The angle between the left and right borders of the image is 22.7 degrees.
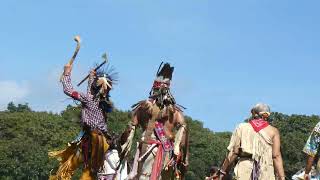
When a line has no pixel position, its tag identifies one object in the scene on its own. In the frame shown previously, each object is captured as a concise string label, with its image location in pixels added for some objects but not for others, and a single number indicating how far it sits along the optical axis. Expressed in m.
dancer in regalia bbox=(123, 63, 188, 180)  12.36
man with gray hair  11.47
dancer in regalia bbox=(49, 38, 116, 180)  12.52
